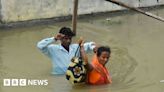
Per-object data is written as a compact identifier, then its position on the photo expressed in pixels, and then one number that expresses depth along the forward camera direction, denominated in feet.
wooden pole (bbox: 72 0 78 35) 41.80
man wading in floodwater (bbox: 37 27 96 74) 38.75
